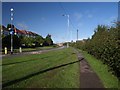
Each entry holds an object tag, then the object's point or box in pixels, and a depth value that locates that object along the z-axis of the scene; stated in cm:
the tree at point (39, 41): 4460
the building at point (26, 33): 6085
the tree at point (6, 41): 2481
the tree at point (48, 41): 6003
